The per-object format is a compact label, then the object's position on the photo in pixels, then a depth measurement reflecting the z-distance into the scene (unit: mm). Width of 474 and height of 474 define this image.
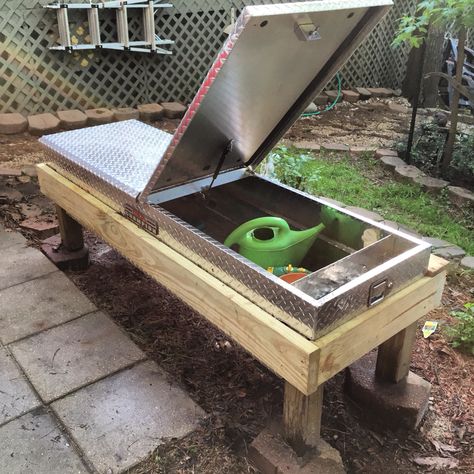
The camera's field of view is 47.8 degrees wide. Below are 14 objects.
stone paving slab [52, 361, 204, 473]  1906
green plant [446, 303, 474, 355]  2566
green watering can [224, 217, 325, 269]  2143
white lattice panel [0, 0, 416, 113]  5551
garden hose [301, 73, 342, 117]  7034
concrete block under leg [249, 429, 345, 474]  1800
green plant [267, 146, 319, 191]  3730
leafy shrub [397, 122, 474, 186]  4746
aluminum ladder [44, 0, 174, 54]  5562
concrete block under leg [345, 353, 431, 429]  2098
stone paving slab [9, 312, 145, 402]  2232
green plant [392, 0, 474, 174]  3978
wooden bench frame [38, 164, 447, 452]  1583
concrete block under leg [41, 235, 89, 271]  3102
